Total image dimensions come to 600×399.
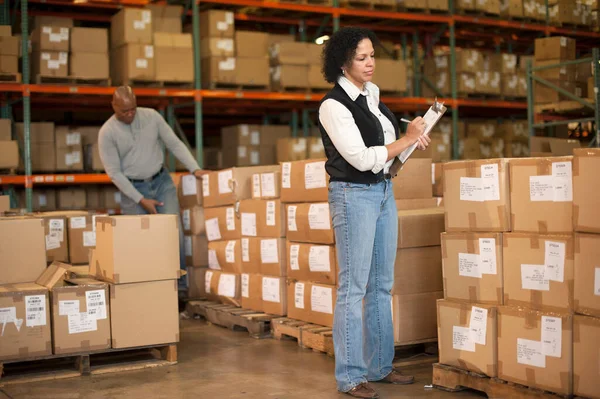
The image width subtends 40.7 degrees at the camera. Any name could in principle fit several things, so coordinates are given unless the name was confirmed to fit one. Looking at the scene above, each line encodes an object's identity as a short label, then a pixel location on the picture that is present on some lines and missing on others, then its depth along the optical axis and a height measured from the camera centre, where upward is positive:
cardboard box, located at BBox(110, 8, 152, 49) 8.89 +1.73
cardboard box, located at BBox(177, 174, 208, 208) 7.38 -0.09
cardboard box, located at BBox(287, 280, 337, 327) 5.50 -0.87
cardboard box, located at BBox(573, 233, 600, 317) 3.52 -0.45
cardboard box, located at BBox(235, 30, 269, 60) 9.61 +1.63
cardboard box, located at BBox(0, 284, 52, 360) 4.76 -0.82
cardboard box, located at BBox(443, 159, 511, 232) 3.99 -0.11
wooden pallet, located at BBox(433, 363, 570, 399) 3.75 -1.04
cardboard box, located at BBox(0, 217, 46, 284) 5.11 -0.41
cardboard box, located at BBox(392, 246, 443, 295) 4.83 -0.57
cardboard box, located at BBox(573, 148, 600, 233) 3.52 -0.09
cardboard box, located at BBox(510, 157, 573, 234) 3.69 -0.10
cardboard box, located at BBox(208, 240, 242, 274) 6.71 -0.64
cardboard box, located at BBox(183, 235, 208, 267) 7.40 -0.64
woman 3.98 +0.03
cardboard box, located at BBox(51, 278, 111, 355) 4.88 -0.82
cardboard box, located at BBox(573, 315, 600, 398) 3.48 -0.80
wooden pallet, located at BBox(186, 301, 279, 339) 6.09 -1.09
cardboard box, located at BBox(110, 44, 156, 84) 8.95 +1.35
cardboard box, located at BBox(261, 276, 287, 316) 6.11 -0.88
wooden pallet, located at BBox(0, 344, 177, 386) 4.91 -1.17
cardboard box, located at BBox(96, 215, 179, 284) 5.00 -0.41
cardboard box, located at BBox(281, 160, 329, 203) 5.55 -0.02
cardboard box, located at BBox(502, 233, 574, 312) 3.67 -0.46
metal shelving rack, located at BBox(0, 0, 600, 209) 8.98 +1.67
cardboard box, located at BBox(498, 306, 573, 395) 3.62 -0.82
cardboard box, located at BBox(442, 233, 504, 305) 4.00 -0.47
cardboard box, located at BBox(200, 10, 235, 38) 9.49 +1.86
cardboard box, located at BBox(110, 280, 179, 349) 5.02 -0.82
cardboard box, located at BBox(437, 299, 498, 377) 3.98 -0.83
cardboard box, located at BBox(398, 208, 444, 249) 4.81 -0.32
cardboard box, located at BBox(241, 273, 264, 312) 6.38 -0.90
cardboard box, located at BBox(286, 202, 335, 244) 5.48 -0.31
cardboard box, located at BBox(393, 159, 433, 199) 5.37 -0.03
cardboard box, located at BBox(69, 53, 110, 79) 8.88 +1.30
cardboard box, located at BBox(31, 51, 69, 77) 8.75 +1.32
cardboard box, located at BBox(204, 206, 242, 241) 6.73 -0.37
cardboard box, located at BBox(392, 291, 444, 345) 4.85 -0.85
